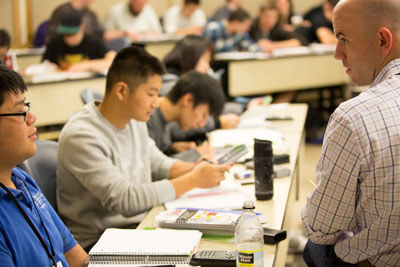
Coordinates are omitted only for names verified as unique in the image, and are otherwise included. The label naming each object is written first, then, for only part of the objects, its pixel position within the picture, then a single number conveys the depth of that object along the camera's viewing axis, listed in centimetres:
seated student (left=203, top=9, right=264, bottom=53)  662
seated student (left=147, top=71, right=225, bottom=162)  290
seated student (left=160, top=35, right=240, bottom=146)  389
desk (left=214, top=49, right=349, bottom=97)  593
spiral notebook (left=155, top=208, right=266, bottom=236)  172
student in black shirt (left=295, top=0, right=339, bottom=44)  672
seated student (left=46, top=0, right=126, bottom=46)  583
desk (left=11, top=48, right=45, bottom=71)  604
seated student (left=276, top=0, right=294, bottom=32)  780
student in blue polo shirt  137
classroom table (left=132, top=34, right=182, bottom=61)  631
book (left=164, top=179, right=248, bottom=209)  203
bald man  141
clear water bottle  141
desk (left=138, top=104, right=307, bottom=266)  164
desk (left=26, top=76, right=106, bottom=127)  457
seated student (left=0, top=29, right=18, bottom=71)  403
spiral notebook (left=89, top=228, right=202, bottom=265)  154
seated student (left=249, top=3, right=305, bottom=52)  663
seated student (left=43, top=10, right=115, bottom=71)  510
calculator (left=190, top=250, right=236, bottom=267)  151
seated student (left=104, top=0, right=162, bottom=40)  751
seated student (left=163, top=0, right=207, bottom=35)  792
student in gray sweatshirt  204
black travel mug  206
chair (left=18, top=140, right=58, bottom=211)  215
